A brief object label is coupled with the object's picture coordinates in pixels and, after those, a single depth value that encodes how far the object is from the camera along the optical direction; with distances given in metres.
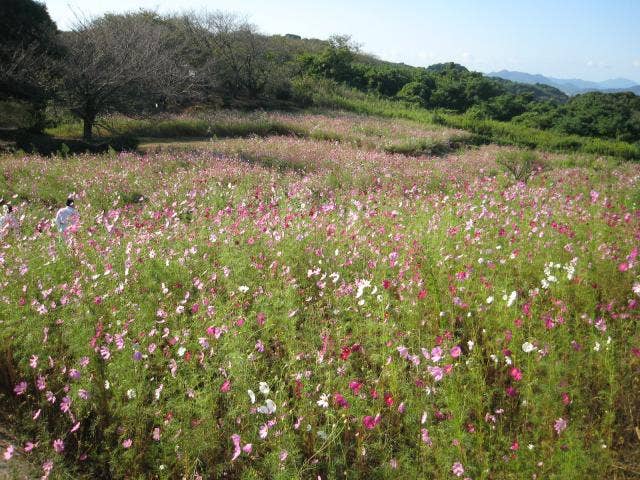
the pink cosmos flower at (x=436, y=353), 2.90
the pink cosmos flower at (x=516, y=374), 2.76
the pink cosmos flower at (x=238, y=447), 2.44
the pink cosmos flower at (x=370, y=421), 2.61
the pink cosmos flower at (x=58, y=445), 2.60
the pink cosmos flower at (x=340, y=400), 2.74
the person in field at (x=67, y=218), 5.72
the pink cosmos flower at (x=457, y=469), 2.39
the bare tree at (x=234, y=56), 29.80
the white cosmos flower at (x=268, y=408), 2.59
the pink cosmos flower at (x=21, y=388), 2.96
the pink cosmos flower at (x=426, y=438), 2.56
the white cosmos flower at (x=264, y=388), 2.68
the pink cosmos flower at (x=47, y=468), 2.47
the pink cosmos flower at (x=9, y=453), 2.54
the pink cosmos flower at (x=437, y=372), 2.82
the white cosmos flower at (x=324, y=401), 2.68
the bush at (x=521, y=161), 9.46
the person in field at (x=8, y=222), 5.67
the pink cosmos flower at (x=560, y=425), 2.51
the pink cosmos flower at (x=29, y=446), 2.65
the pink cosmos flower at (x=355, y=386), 2.75
